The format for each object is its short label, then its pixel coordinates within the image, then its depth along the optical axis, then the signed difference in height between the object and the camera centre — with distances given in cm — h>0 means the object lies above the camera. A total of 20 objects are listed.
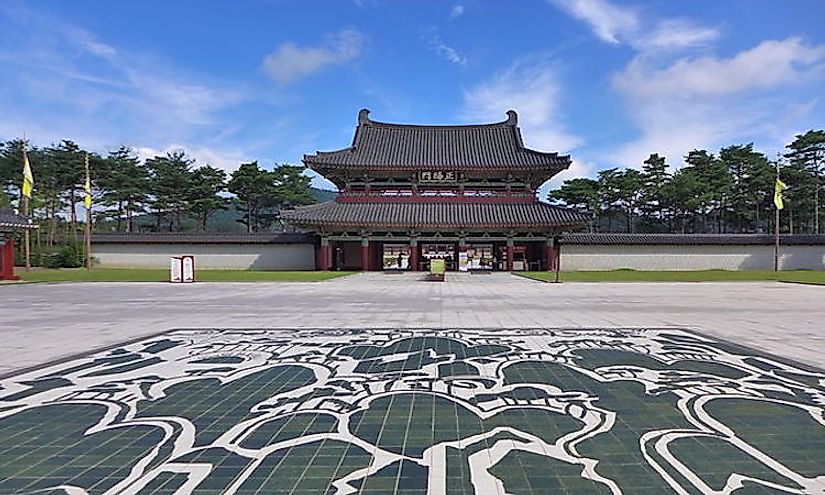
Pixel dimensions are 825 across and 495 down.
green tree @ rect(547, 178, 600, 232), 5028 +442
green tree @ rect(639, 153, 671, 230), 4772 +528
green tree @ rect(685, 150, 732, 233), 4569 +480
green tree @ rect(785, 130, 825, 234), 4366 +743
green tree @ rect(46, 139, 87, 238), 4338 +593
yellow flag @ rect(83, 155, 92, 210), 3073 +271
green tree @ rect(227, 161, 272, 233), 4834 +525
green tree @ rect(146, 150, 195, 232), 4697 +524
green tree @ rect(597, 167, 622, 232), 4972 +510
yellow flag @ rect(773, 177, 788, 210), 3194 +274
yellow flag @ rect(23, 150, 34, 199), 2636 +321
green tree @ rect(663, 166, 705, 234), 4534 +421
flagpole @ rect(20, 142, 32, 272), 3155 -15
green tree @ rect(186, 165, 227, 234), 4700 +467
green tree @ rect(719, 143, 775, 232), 4466 +469
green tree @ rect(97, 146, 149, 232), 4591 +520
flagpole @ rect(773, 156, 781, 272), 3250 -121
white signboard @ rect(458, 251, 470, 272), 3189 -146
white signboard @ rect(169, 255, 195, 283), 2293 -129
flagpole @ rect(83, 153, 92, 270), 3076 +30
